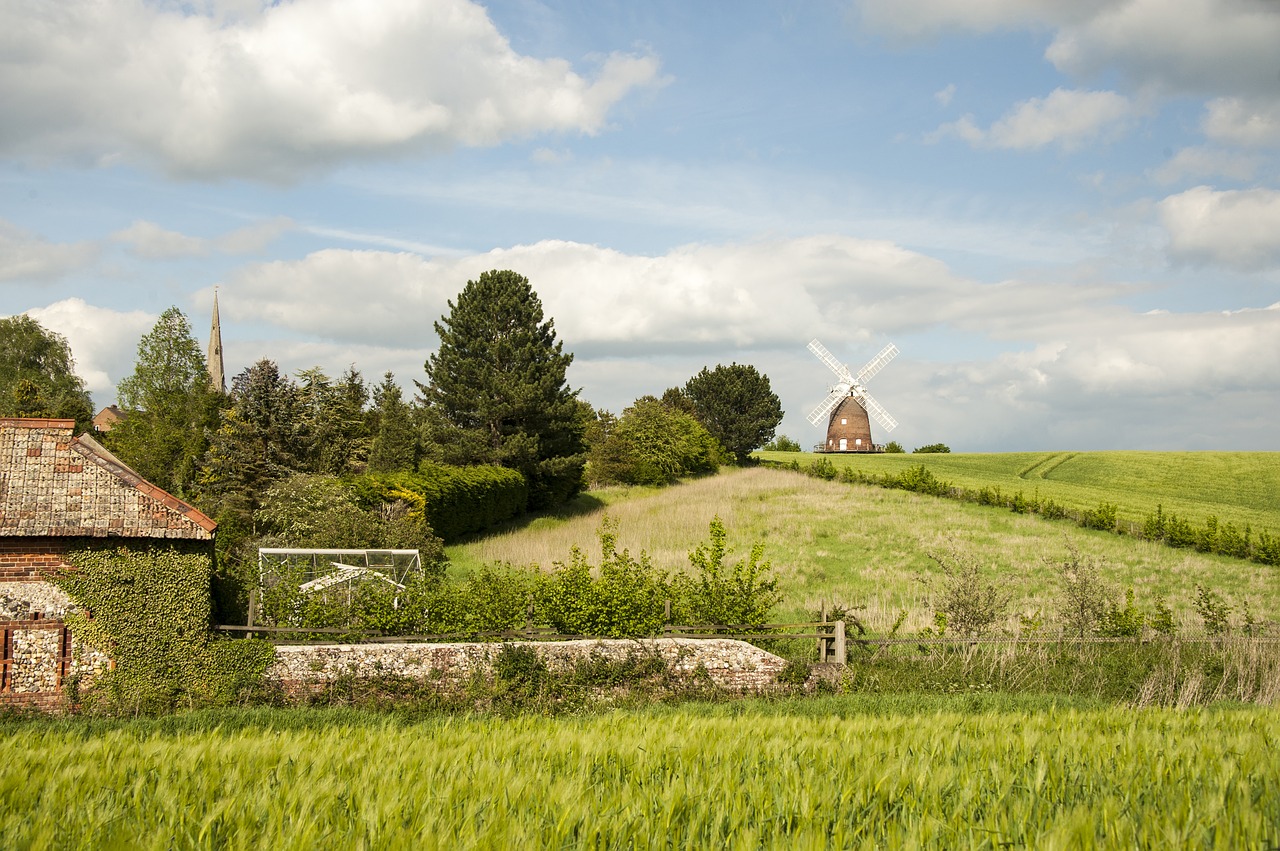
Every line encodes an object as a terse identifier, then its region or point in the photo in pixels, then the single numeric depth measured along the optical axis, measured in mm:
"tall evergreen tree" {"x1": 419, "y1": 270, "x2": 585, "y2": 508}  42844
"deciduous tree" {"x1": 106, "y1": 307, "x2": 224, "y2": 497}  39781
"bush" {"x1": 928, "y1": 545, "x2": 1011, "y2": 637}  16094
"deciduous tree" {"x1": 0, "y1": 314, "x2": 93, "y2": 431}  50469
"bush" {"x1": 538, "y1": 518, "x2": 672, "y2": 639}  14898
